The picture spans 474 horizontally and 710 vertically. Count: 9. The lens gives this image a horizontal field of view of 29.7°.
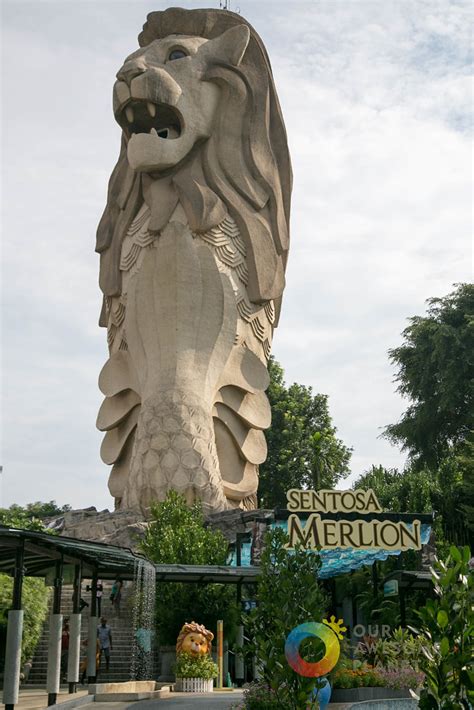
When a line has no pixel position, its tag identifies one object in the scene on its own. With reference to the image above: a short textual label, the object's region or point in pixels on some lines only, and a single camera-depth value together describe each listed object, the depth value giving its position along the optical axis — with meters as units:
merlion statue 28.58
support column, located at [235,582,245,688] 17.17
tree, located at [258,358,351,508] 42.66
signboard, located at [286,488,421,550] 18.11
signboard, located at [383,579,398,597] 16.62
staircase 16.39
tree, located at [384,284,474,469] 36.03
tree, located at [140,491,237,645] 18.42
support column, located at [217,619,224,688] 16.17
